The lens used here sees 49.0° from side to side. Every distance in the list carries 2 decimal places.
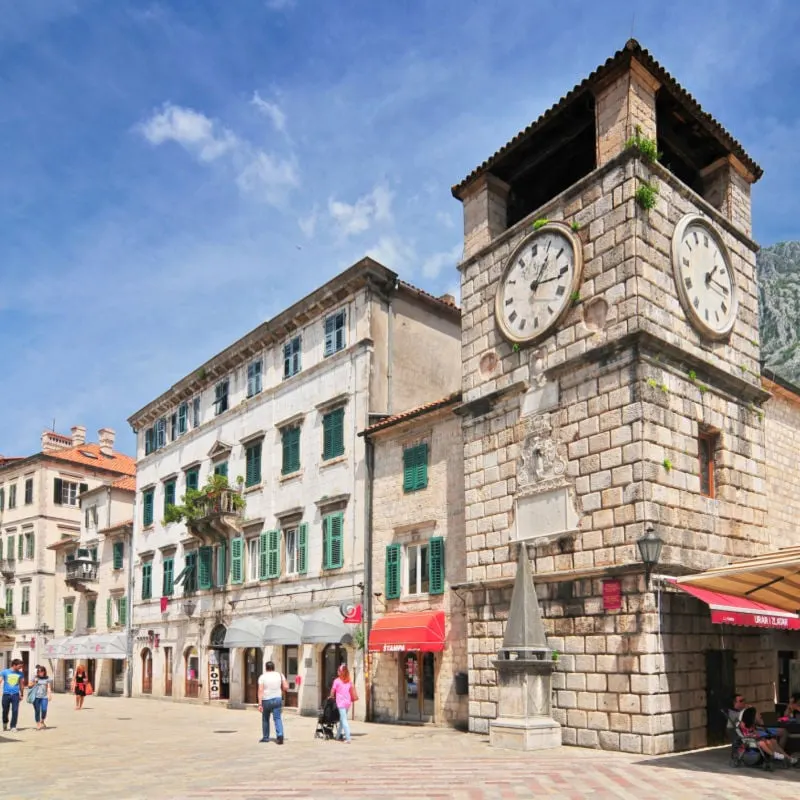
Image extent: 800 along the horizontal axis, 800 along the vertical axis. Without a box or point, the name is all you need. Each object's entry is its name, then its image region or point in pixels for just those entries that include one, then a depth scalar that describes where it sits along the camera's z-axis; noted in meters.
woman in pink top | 17.58
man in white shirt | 16.91
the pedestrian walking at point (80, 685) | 29.89
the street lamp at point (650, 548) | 14.73
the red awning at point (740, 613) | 14.15
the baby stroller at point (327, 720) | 17.89
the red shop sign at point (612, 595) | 15.45
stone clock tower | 15.51
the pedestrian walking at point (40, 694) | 21.33
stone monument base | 15.09
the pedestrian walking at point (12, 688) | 20.30
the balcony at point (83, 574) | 43.06
